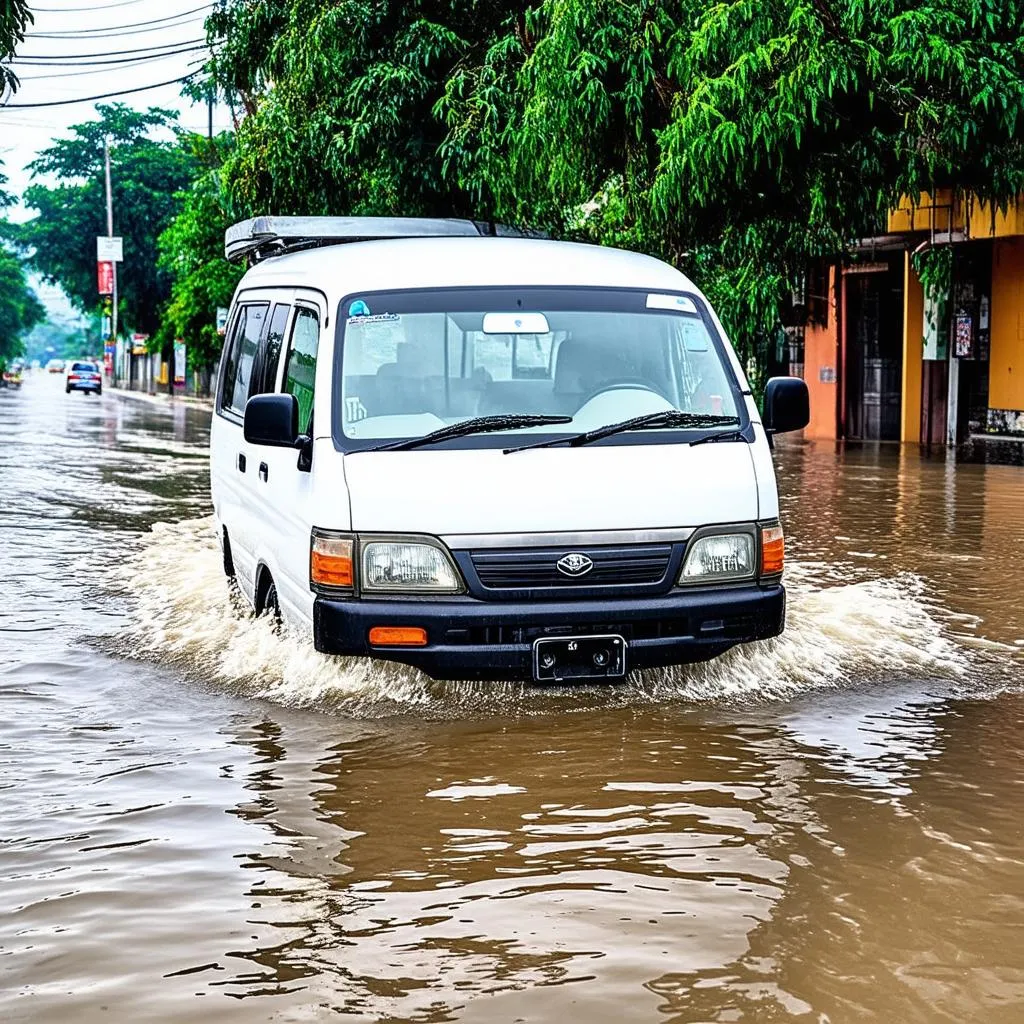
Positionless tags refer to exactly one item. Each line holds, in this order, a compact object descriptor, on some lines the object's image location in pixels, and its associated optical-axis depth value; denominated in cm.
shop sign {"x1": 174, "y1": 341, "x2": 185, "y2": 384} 7119
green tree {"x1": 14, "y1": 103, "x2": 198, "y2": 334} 8244
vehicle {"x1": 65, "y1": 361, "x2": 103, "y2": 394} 6819
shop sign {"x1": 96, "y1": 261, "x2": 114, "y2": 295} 7675
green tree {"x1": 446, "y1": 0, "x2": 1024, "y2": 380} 1583
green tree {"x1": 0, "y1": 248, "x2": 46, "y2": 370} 9019
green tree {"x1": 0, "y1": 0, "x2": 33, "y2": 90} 1230
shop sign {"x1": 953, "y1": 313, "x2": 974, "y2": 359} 2636
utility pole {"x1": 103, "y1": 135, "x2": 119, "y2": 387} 7781
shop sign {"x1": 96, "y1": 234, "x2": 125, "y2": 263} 7356
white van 682
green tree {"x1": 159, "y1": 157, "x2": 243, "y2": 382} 4622
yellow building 2472
